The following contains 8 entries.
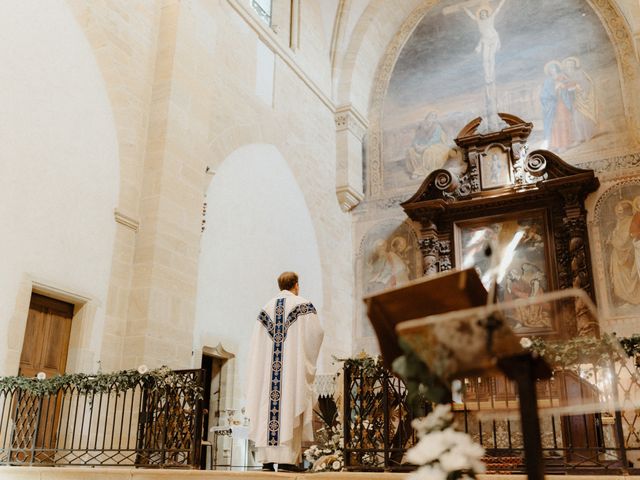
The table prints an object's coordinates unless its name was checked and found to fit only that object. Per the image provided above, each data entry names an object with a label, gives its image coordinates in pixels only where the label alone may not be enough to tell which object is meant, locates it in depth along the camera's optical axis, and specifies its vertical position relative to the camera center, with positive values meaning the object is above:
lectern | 2.06 +0.32
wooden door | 7.20 +1.10
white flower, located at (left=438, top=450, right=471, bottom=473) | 2.38 -0.01
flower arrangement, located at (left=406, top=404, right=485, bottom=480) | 2.41 +0.01
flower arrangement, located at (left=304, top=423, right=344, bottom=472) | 7.30 +0.01
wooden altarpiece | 13.00 +4.99
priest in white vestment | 6.09 +0.72
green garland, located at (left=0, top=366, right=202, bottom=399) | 6.97 +0.72
